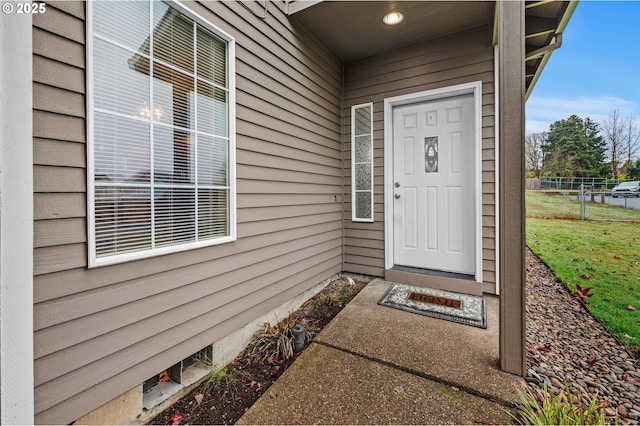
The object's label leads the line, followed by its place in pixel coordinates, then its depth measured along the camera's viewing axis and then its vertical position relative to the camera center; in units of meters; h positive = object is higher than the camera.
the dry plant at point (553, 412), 1.15 -0.93
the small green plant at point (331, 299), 2.86 -0.99
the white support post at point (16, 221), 1.00 -0.04
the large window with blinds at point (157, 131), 1.32 +0.49
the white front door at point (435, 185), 2.93 +0.32
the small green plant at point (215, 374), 1.77 -1.15
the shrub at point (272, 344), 2.02 -1.06
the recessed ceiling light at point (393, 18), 2.54 +1.94
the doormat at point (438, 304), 2.24 -0.89
